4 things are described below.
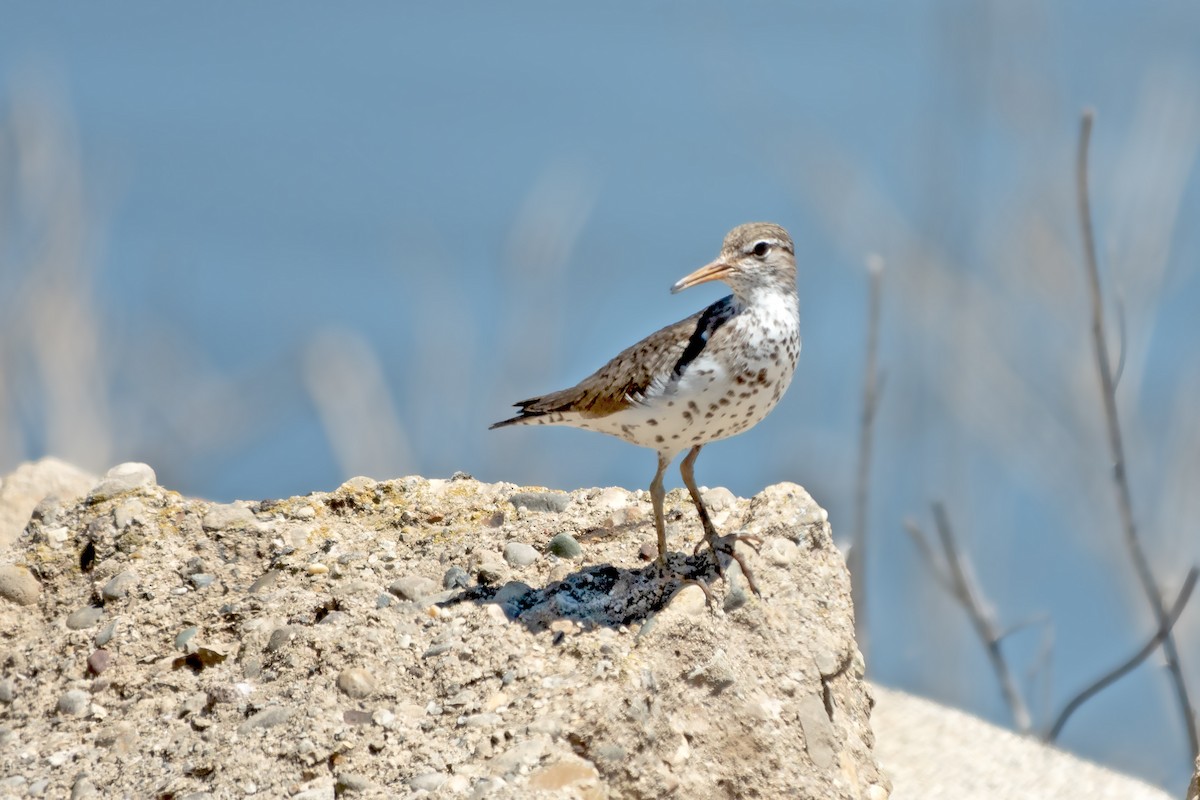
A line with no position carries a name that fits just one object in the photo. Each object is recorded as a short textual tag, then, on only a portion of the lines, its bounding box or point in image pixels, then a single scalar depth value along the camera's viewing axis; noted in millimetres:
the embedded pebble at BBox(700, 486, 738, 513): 11594
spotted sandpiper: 10312
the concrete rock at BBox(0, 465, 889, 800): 8805
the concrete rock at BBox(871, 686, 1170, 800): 12258
